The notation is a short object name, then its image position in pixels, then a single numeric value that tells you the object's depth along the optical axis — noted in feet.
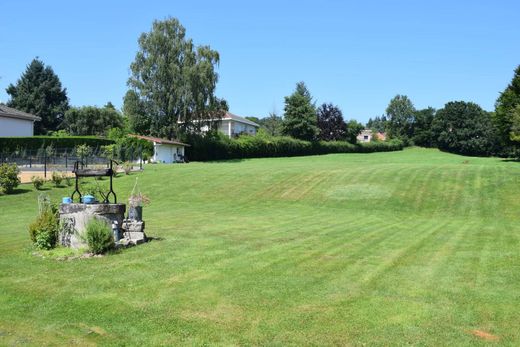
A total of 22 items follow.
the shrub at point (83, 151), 152.60
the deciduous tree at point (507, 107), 158.40
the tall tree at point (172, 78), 187.83
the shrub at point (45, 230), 34.12
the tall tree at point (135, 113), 191.31
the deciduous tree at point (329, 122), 280.92
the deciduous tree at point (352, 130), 293.64
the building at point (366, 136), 493.77
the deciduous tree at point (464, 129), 274.98
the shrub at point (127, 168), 114.62
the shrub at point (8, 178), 86.17
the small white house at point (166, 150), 172.76
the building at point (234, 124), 319.06
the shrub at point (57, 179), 96.19
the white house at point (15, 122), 181.06
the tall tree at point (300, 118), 259.80
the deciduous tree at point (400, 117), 399.40
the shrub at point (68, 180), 98.59
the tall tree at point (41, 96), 266.77
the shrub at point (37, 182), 93.04
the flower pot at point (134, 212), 37.83
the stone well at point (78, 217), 33.78
